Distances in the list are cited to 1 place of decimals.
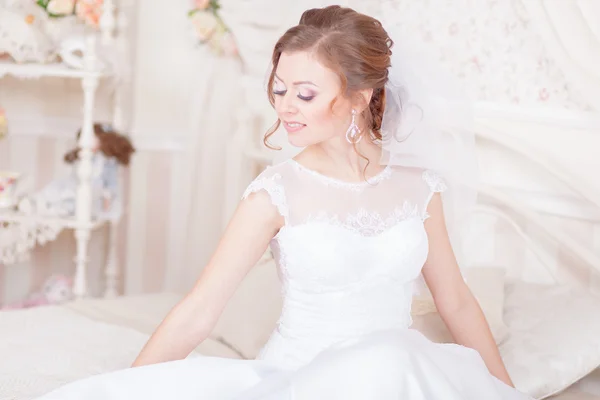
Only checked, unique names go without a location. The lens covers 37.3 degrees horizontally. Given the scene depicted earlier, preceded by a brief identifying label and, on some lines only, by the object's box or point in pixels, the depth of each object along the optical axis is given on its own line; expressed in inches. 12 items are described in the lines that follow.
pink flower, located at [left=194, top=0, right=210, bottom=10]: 138.6
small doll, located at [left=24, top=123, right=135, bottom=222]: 137.9
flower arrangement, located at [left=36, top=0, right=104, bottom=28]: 133.7
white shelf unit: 134.7
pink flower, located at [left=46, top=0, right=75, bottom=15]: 133.5
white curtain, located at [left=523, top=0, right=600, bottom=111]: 91.1
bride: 59.4
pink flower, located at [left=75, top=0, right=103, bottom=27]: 135.9
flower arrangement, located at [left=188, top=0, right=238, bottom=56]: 139.5
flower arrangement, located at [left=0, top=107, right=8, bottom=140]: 137.0
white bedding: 79.1
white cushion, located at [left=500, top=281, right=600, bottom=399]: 80.4
